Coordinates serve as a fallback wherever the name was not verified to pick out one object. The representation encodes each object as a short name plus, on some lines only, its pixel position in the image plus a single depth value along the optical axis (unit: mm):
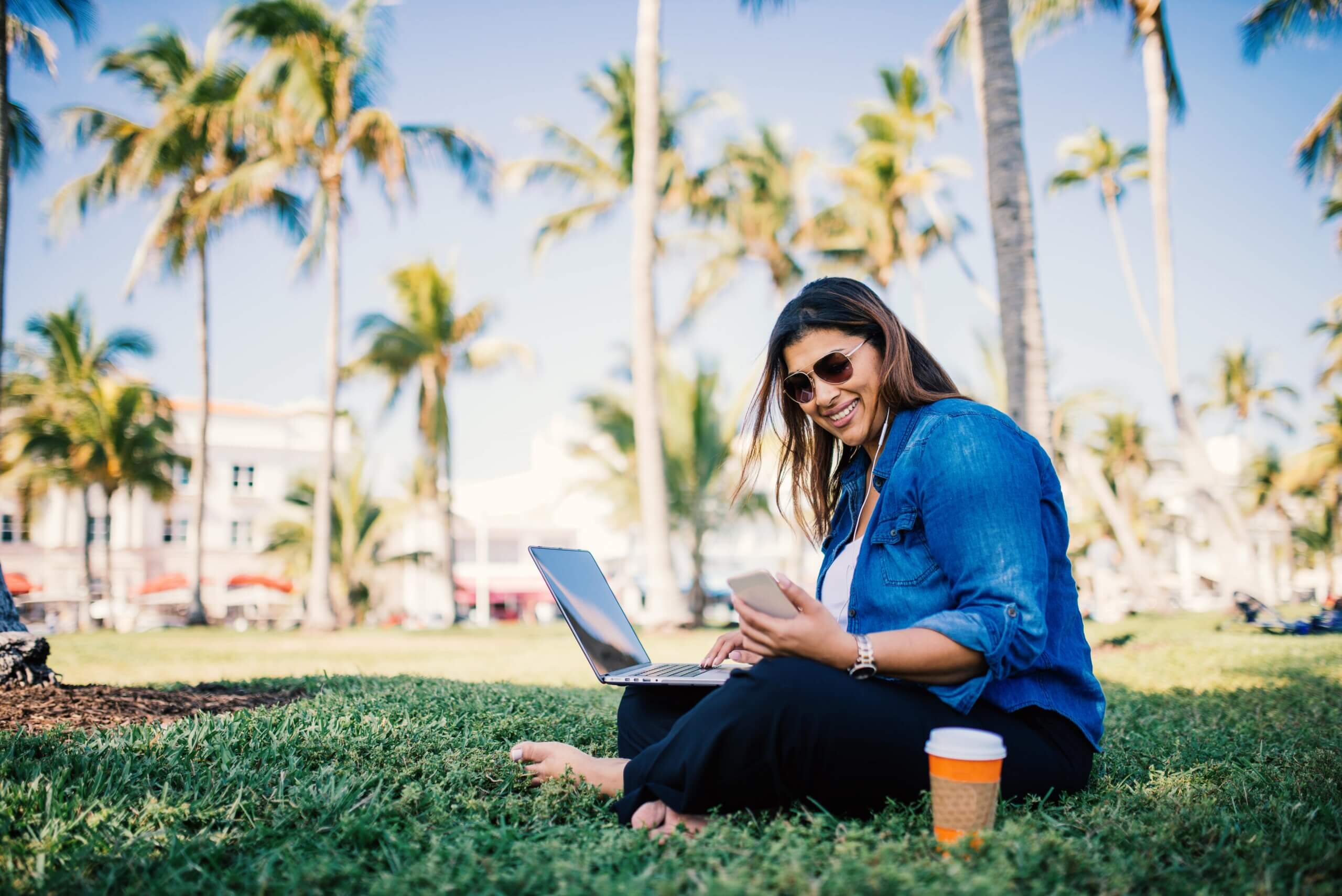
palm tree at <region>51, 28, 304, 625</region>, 17828
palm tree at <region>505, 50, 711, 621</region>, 13297
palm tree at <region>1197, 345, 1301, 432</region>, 39875
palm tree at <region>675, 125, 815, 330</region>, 22562
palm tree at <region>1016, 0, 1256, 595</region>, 15242
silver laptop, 2666
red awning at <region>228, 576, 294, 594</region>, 33562
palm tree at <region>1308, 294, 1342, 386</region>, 27156
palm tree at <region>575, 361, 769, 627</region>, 21234
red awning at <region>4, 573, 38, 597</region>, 27266
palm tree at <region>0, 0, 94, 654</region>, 8984
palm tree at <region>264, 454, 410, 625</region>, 27500
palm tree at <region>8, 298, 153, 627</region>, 24344
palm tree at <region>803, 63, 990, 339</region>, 22141
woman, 1905
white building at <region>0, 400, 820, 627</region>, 37938
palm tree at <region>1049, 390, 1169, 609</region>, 18562
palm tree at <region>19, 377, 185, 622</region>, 23781
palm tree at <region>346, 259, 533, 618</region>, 23453
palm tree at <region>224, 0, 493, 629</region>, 17312
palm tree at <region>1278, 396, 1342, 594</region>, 32281
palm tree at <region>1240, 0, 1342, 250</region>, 15977
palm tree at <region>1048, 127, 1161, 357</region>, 25000
